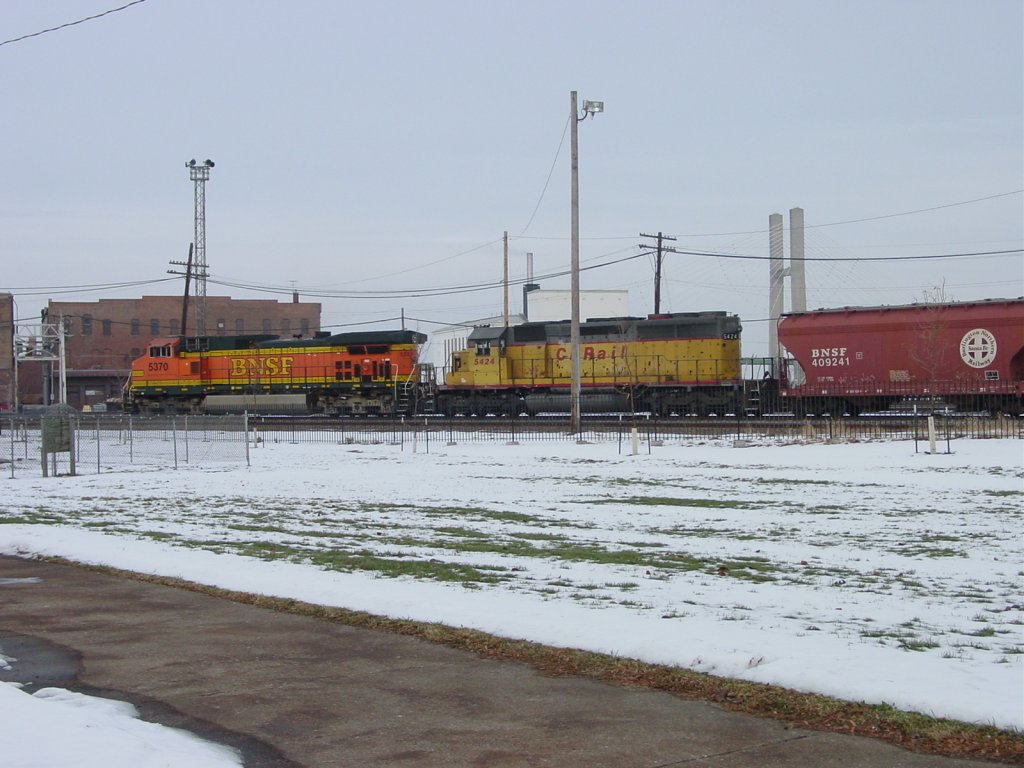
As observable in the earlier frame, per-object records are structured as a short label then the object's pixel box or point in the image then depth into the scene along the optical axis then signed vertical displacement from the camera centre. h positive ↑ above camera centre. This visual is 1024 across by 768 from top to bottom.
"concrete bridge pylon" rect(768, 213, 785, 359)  60.84 +6.26
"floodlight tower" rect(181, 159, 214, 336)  68.06 +12.73
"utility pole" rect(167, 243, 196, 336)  67.87 +8.17
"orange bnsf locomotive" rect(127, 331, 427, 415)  50.94 +1.16
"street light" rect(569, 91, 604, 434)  33.69 +4.79
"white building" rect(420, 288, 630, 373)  79.94 +6.73
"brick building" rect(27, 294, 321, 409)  99.38 +6.56
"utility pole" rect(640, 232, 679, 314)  58.88 +7.25
